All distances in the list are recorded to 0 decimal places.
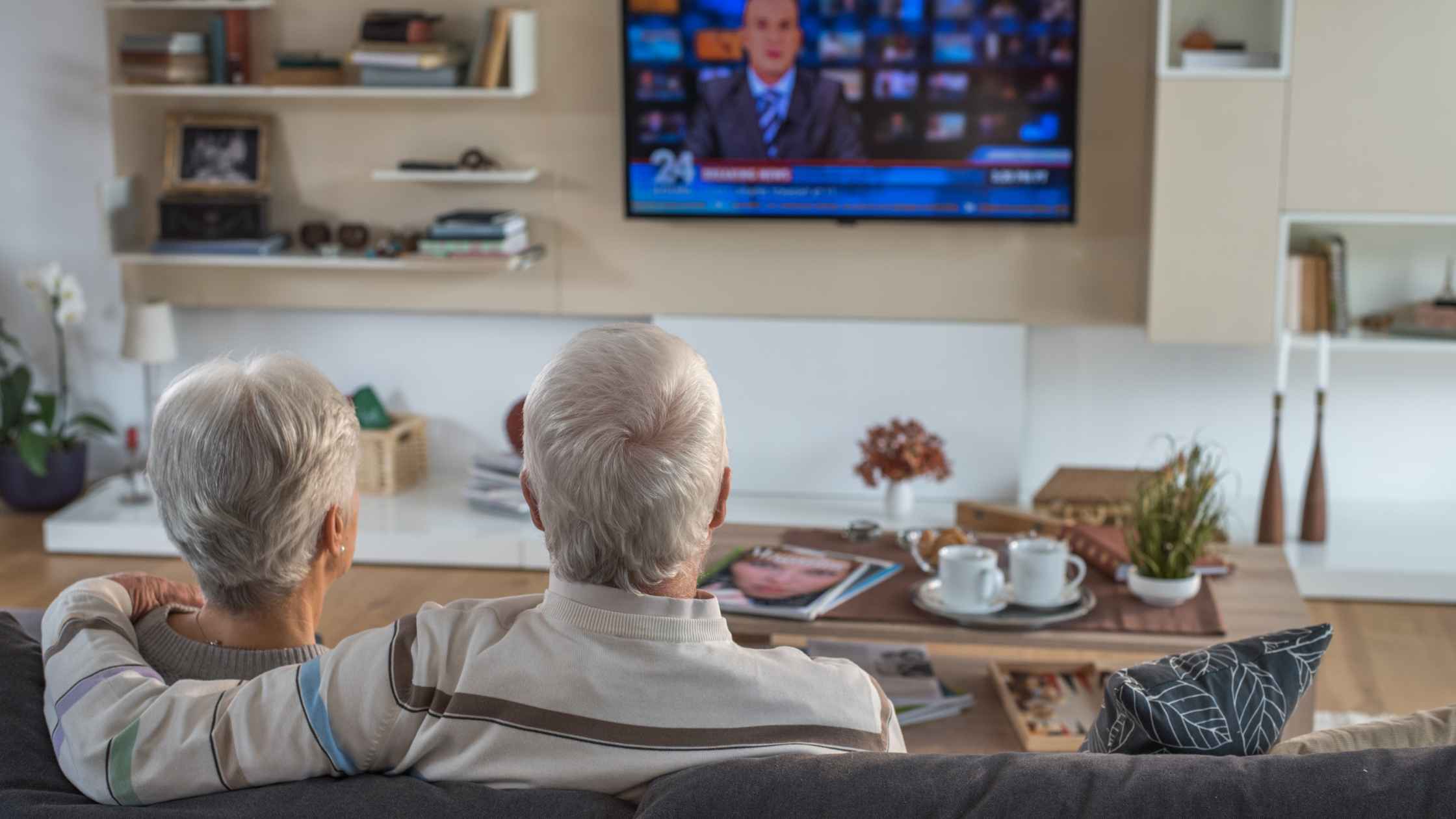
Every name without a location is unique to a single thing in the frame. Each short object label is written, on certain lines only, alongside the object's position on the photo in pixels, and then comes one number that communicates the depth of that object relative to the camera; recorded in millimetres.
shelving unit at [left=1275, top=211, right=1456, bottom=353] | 3900
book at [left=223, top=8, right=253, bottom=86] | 4082
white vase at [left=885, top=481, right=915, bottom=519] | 3951
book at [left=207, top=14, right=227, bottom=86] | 4062
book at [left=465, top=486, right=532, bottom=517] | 4062
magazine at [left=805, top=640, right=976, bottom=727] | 2268
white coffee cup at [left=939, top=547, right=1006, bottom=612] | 2139
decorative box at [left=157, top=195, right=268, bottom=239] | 4133
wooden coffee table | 2098
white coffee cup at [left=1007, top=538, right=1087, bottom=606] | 2164
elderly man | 1144
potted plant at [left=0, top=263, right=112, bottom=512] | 4195
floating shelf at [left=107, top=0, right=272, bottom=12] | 3992
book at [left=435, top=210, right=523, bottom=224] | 3979
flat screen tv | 3801
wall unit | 3988
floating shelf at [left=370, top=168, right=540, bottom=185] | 3969
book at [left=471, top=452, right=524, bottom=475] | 4090
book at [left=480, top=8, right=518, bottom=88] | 3881
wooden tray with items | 2150
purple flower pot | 4285
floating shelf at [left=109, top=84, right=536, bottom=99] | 3887
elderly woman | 1353
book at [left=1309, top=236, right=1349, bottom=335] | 3756
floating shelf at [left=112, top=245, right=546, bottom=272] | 3951
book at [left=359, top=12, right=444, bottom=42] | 3920
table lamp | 4160
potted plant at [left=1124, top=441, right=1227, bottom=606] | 2223
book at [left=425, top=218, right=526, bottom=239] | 3953
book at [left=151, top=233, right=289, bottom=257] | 4094
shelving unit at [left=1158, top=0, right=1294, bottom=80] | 3814
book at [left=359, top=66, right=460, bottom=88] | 3916
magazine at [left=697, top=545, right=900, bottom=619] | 2199
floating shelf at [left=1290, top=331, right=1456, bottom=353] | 3598
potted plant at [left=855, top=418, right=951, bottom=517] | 3846
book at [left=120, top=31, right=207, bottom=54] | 3992
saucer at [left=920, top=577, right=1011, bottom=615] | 2148
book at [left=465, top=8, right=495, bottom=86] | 3906
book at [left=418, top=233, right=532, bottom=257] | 3963
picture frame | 4215
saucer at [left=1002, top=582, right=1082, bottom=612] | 2170
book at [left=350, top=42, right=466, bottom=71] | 3879
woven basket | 4188
